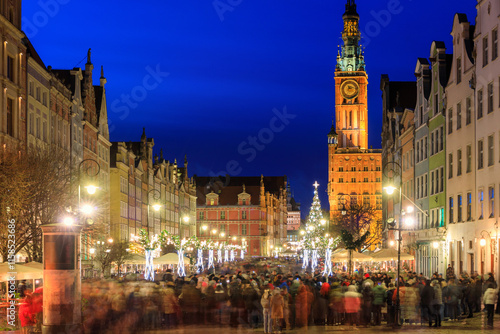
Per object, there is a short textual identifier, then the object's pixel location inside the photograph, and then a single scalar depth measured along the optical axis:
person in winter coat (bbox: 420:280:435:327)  29.06
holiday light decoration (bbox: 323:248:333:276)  62.75
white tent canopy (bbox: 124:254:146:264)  57.27
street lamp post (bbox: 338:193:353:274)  52.47
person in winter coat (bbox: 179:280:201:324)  29.97
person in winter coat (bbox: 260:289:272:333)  26.88
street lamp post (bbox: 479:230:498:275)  41.69
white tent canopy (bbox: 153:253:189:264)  54.53
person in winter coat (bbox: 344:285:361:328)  28.81
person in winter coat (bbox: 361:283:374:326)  29.78
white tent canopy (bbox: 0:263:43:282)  28.78
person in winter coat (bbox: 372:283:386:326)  29.74
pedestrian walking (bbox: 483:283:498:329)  27.97
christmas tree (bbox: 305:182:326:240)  126.15
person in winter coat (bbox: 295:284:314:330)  28.95
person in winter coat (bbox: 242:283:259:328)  29.67
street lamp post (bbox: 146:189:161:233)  55.21
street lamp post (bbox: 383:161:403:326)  29.50
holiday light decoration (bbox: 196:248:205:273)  95.88
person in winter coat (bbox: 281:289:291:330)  27.64
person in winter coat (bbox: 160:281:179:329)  28.89
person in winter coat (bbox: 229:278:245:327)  29.95
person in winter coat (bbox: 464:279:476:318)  31.88
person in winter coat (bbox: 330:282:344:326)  29.22
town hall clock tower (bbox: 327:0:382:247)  194.25
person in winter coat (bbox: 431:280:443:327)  29.05
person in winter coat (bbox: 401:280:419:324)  29.59
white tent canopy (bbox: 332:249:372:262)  53.34
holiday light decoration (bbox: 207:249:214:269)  101.96
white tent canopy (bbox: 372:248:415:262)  50.02
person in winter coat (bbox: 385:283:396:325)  30.50
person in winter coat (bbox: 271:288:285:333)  26.44
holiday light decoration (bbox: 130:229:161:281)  55.06
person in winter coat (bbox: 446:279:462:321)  30.70
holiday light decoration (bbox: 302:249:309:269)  104.89
